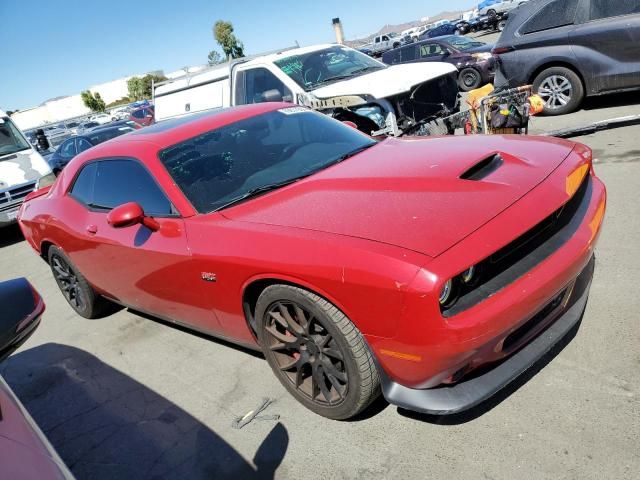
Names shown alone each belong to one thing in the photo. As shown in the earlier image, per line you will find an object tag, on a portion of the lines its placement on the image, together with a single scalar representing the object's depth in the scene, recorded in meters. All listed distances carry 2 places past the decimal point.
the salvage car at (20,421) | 1.43
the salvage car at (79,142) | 12.20
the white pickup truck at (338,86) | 6.55
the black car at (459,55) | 14.14
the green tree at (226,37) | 60.59
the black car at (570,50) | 7.12
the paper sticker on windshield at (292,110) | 3.95
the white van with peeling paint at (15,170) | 8.63
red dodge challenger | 2.08
